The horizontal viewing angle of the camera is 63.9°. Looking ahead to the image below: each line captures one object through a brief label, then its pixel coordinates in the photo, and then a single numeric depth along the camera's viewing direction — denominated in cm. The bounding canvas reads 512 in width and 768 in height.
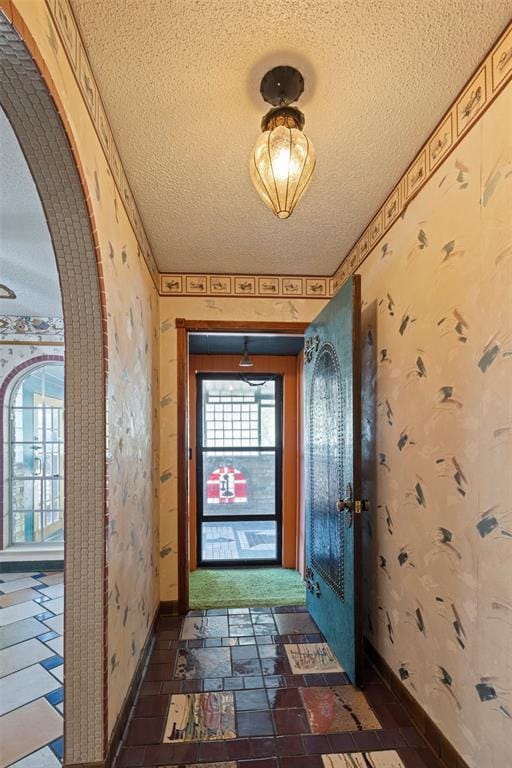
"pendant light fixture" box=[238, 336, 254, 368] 399
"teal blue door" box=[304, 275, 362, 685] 199
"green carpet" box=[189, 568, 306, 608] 301
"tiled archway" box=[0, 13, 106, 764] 135
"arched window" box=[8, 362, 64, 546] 395
